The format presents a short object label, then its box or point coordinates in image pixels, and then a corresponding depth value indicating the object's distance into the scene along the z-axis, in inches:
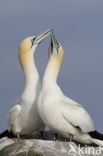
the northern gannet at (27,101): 522.0
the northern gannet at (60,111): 501.7
